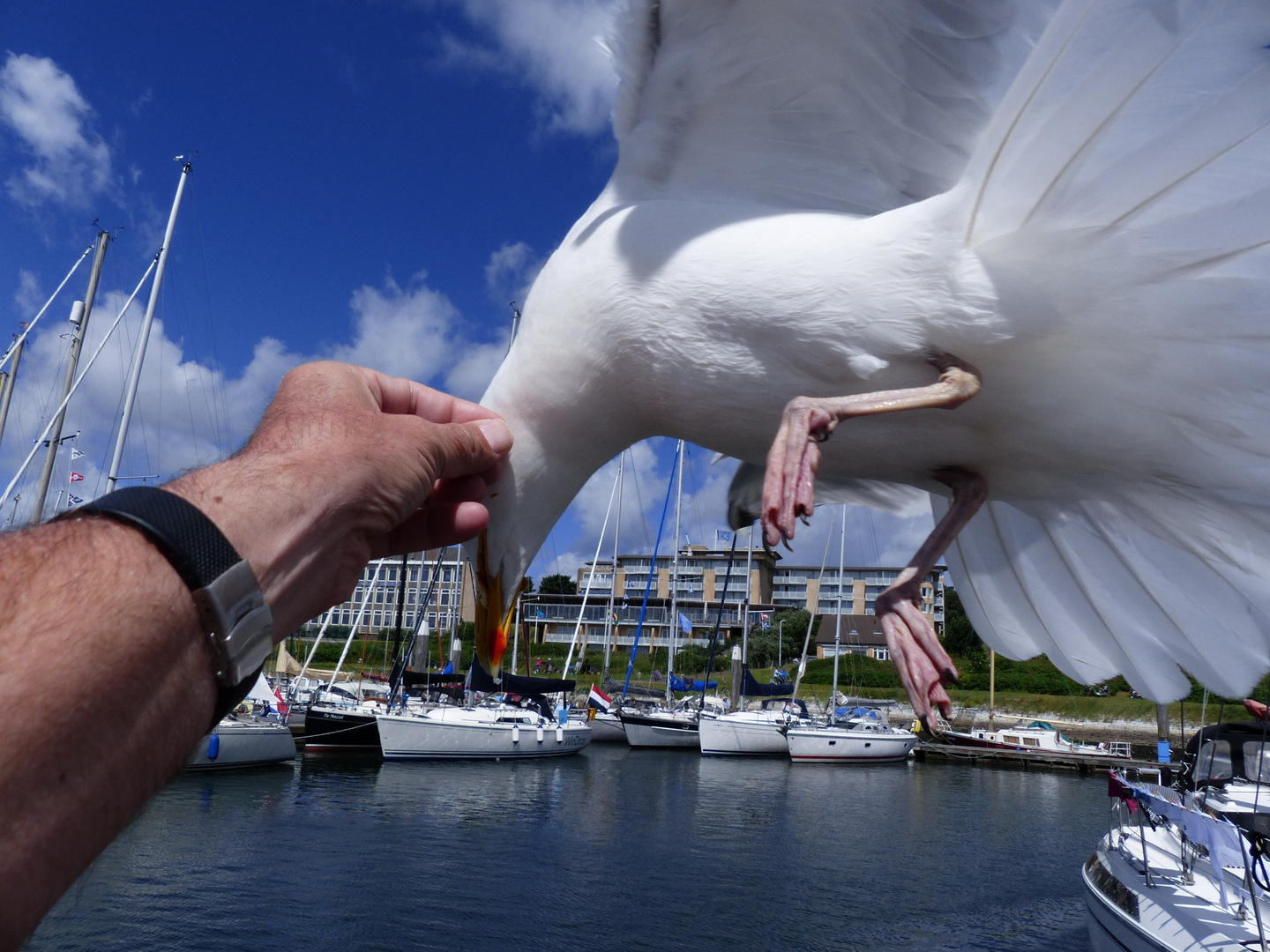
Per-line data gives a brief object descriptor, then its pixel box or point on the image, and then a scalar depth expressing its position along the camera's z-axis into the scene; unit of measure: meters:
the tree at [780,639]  38.19
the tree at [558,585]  41.81
